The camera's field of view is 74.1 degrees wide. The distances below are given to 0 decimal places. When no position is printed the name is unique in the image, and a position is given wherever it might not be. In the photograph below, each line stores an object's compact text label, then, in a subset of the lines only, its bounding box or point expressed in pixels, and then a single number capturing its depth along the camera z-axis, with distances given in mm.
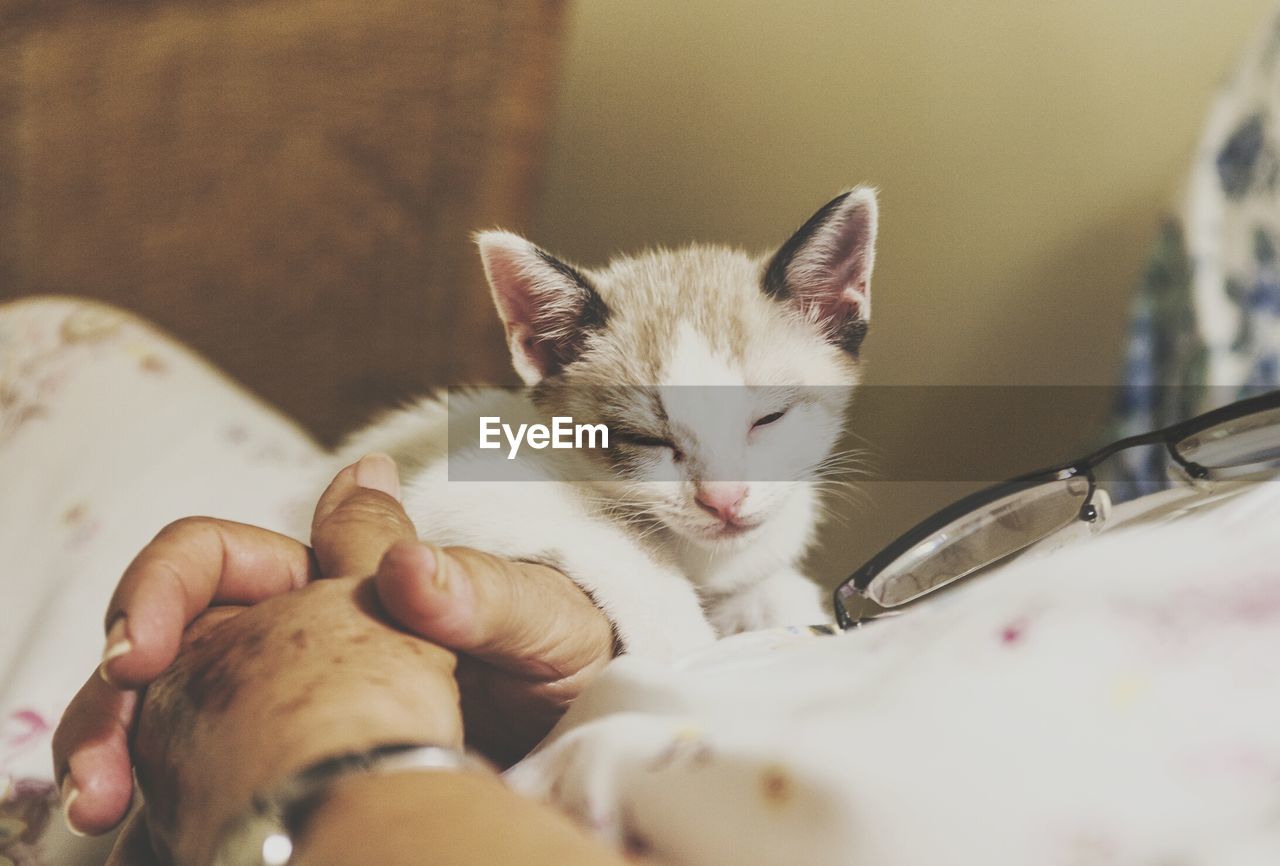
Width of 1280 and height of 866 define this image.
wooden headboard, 657
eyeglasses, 390
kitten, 399
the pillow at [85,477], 475
